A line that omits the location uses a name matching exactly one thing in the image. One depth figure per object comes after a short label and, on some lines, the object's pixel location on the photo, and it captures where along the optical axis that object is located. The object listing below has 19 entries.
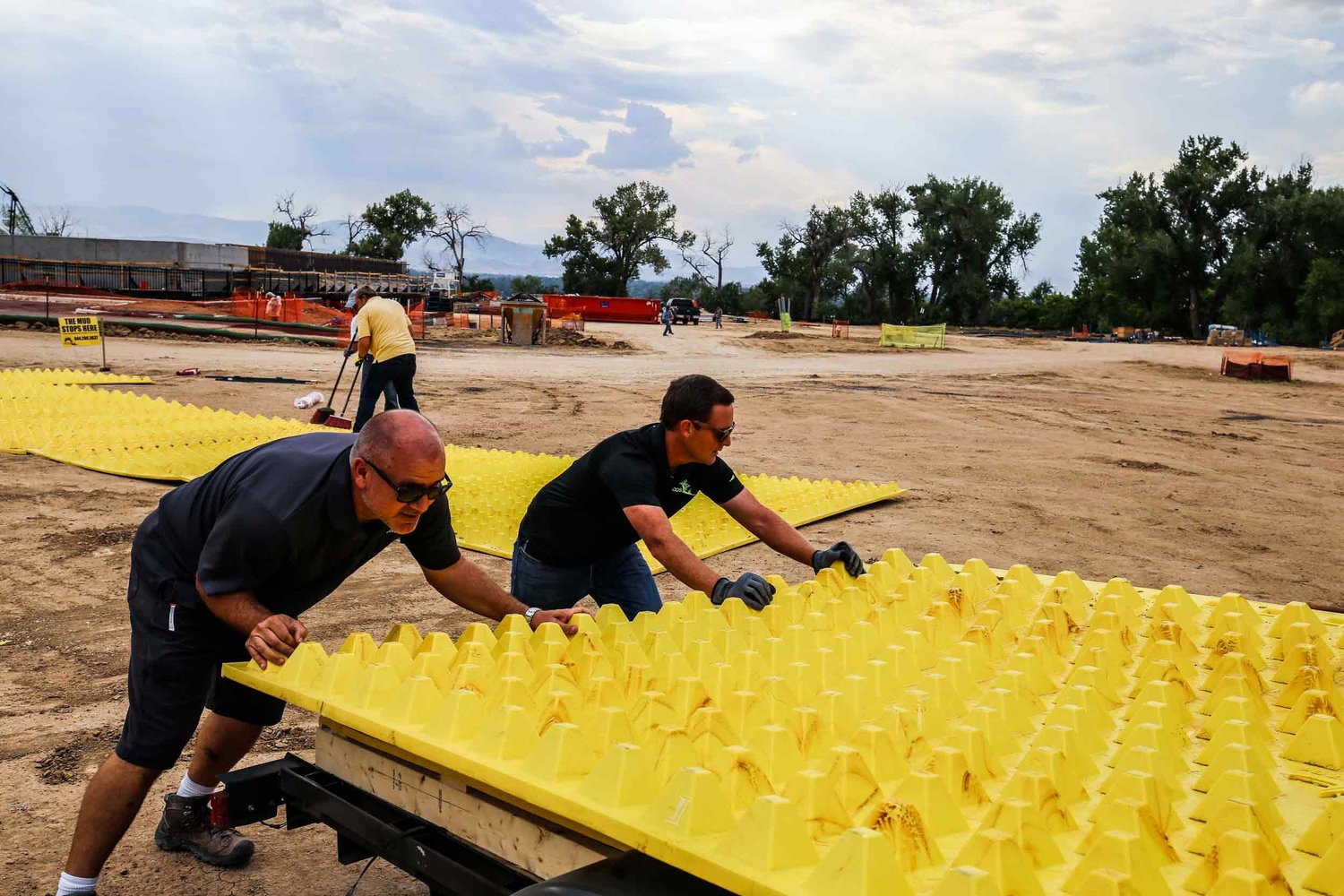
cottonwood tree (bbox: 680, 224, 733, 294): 89.56
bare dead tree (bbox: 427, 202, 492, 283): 81.56
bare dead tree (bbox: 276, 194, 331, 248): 85.12
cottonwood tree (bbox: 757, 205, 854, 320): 79.69
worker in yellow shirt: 11.09
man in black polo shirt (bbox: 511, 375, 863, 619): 4.10
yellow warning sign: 15.99
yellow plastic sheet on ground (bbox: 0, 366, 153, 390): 14.23
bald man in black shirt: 2.91
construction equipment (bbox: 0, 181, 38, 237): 64.64
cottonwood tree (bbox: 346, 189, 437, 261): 80.75
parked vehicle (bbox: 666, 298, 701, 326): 56.03
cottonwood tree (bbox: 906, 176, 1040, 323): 75.69
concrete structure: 47.91
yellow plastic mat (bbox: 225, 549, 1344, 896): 2.01
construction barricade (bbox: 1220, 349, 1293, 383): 28.31
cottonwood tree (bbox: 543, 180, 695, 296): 84.25
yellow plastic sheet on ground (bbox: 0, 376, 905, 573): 8.23
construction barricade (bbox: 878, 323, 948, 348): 43.39
